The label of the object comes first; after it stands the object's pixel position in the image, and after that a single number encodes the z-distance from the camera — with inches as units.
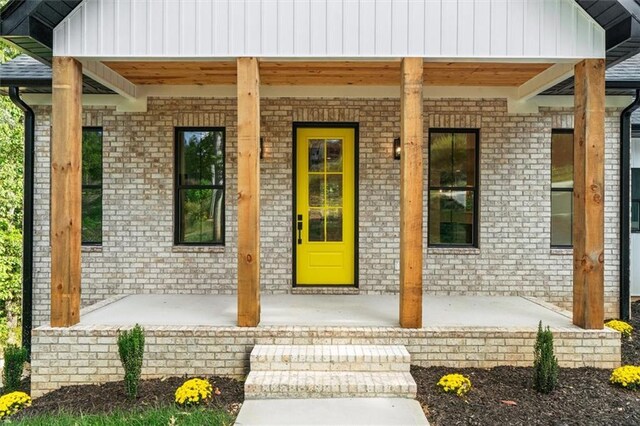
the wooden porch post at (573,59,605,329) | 177.3
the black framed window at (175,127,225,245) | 254.7
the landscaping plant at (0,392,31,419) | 161.8
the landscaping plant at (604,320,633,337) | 222.4
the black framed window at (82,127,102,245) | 256.7
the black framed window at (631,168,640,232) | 309.0
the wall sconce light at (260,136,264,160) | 246.4
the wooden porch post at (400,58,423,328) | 175.9
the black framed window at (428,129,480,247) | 255.6
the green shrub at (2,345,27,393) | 191.2
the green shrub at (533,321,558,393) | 155.6
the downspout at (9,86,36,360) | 246.8
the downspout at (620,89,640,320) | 252.8
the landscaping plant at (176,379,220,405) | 151.6
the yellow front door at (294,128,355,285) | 252.2
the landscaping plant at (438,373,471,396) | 154.8
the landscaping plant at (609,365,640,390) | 161.6
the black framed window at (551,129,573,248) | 257.0
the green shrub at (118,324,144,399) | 155.6
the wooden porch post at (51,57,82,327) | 176.6
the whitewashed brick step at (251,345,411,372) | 162.1
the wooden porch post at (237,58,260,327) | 175.9
